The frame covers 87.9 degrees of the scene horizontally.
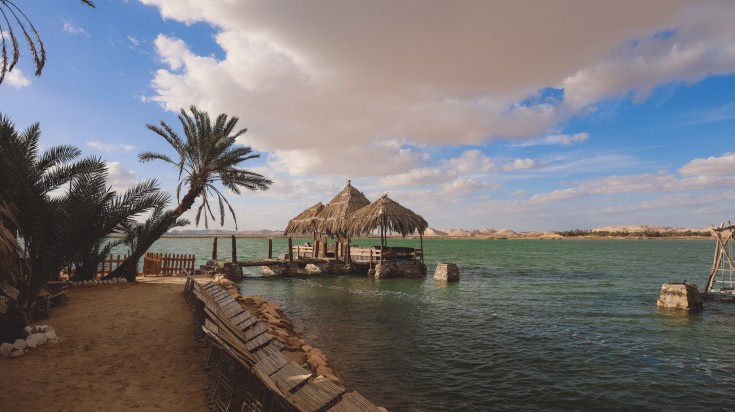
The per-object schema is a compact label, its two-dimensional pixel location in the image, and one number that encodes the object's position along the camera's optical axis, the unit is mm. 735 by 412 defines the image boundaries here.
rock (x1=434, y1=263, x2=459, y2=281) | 23094
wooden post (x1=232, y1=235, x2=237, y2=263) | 23716
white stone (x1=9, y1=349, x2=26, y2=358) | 6409
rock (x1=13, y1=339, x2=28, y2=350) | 6535
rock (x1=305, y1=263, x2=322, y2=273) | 27356
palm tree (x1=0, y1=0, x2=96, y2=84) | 5086
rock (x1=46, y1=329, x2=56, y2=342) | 7160
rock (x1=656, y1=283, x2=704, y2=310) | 14695
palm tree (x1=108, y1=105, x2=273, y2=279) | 19984
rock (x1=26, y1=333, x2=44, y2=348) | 6797
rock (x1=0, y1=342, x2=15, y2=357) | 6438
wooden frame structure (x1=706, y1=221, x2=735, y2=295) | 16786
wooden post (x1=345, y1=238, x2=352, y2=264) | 27231
